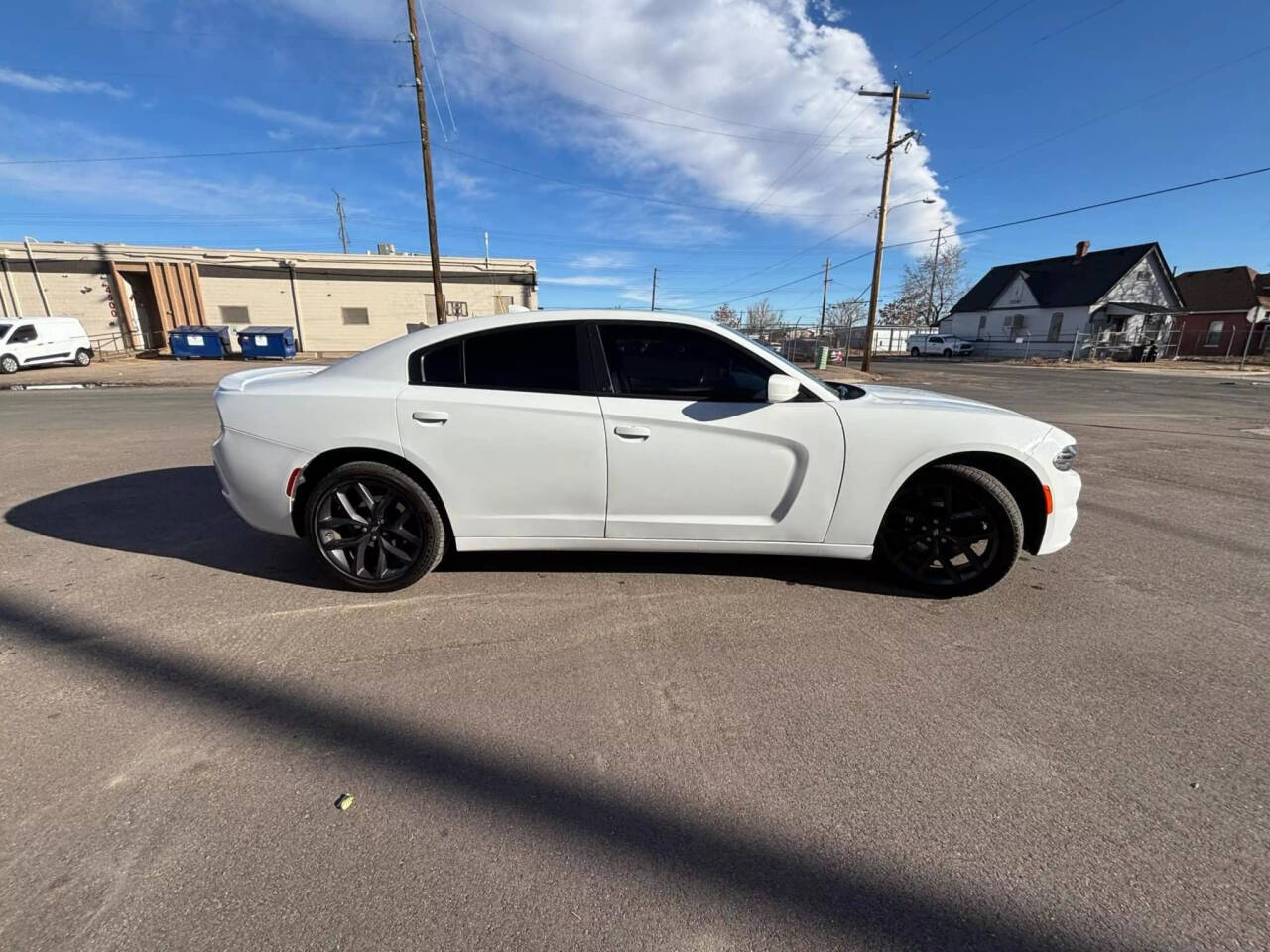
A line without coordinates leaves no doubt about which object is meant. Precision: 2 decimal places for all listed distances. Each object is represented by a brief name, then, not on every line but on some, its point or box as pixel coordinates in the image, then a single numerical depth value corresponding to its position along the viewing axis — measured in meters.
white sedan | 3.00
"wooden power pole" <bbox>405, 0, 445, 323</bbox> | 16.06
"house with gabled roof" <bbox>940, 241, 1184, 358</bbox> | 36.53
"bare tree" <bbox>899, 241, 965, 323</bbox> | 64.06
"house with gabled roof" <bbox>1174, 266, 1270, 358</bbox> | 39.12
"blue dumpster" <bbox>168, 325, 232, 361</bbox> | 23.81
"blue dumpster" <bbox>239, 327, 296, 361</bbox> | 23.66
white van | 18.88
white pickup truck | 41.97
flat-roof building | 25.05
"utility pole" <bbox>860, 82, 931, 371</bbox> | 20.38
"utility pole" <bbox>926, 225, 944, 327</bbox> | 62.17
